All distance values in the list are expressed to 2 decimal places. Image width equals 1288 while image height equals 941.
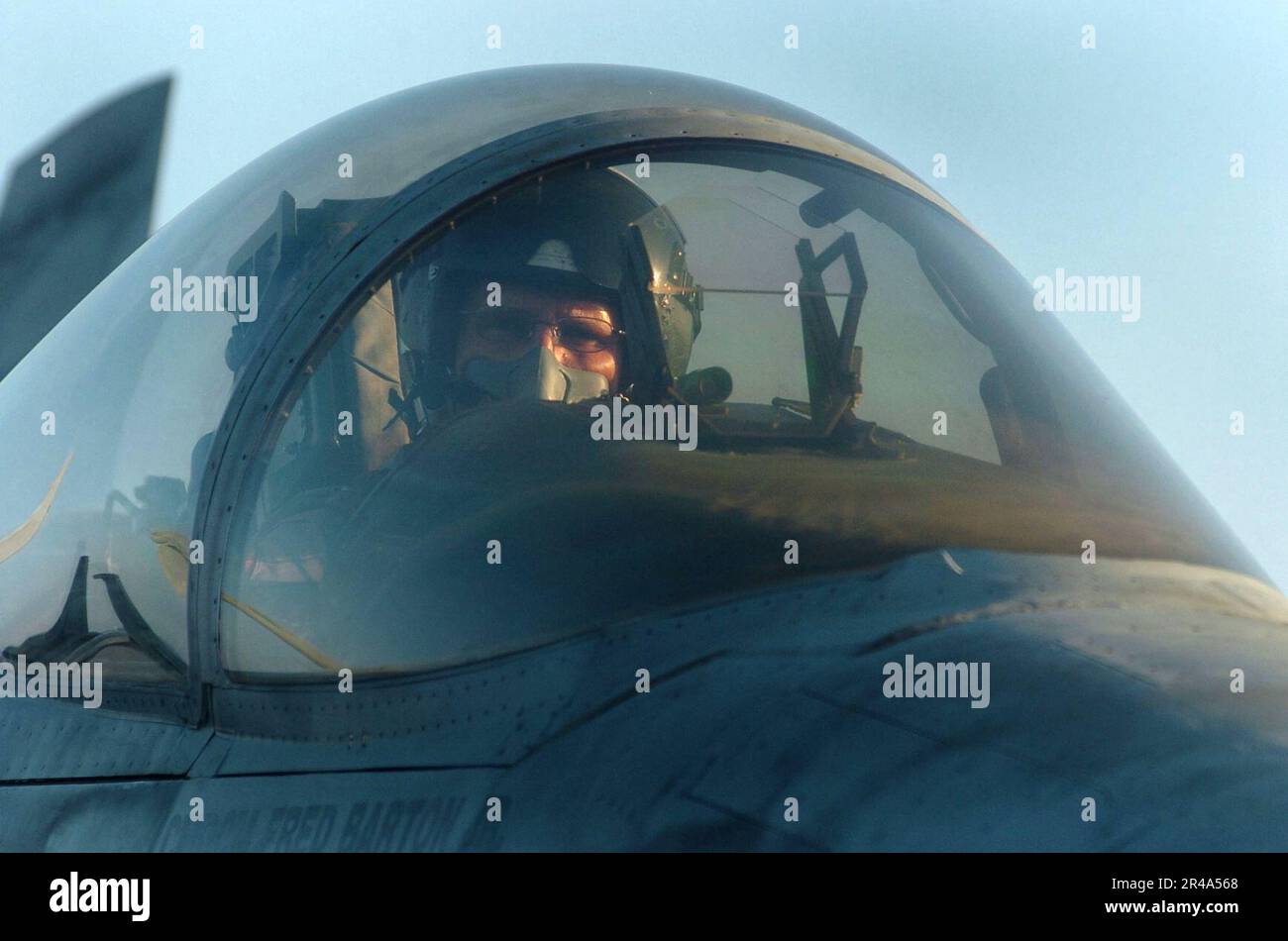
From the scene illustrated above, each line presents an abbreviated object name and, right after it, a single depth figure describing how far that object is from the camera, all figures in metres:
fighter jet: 2.31
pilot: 3.12
